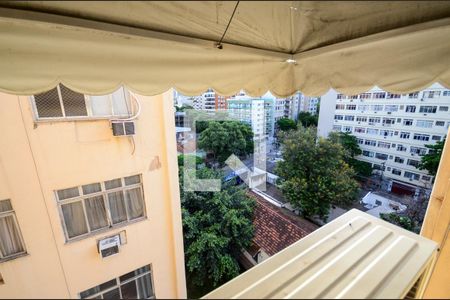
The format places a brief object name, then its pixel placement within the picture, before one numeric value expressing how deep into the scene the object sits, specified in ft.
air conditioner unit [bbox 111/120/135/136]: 13.52
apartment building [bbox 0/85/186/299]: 12.04
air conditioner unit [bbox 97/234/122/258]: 15.06
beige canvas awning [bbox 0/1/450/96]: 3.80
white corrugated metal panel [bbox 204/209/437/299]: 2.96
